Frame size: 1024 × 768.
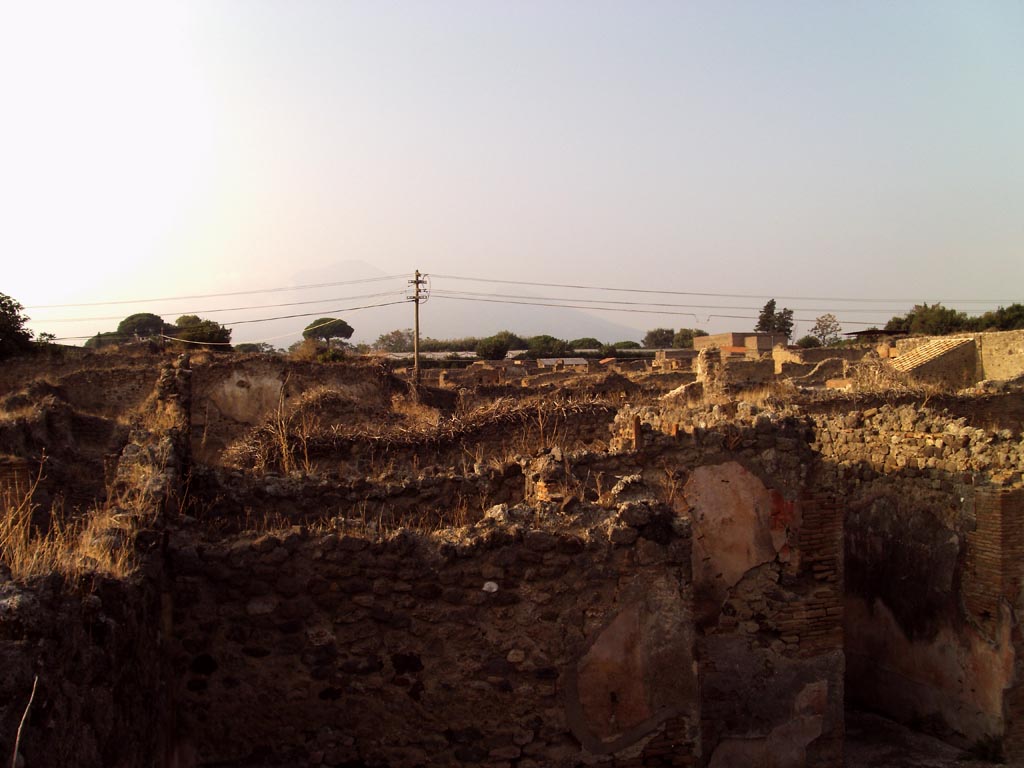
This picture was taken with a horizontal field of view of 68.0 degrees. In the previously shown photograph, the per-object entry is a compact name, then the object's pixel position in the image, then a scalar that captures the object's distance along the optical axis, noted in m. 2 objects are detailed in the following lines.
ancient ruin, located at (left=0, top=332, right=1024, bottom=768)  3.95
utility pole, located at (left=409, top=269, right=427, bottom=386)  33.19
